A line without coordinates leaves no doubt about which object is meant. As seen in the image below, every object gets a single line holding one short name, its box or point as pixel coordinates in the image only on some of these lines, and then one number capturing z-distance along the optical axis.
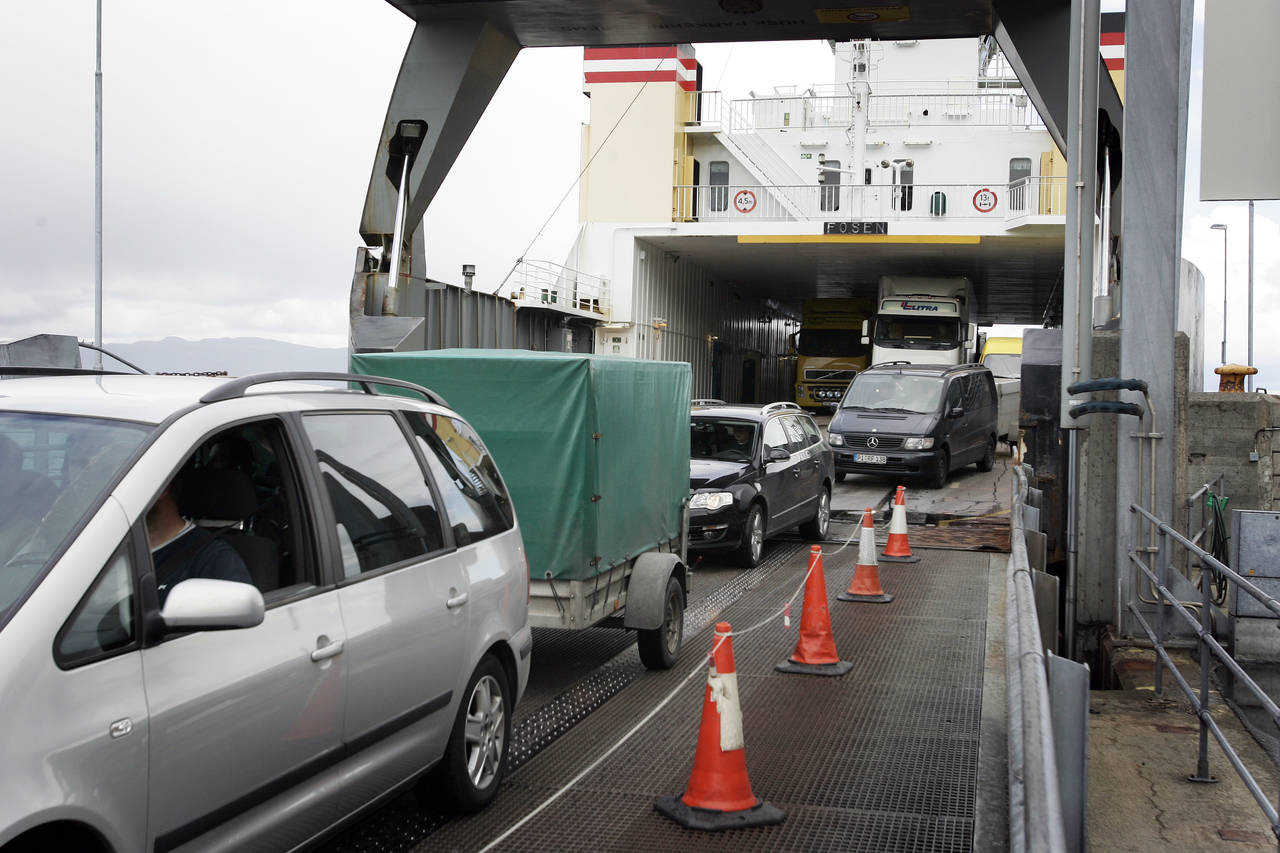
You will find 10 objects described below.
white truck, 32.59
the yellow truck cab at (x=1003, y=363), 38.62
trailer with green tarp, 7.31
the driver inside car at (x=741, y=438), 13.42
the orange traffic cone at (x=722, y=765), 5.30
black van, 20.88
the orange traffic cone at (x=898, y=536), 13.45
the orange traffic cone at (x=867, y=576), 10.93
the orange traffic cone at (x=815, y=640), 8.18
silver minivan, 2.91
